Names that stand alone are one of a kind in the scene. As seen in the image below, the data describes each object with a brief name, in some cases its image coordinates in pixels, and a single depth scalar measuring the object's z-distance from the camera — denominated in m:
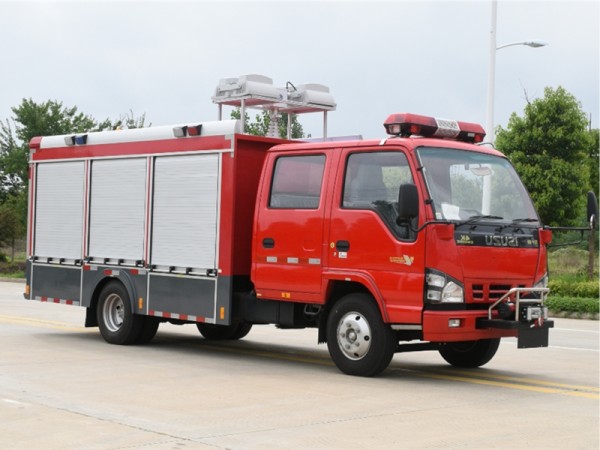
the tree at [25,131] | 46.72
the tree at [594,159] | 33.31
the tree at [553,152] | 28.16
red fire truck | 10.86
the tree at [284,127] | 18.02
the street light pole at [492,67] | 24.80
